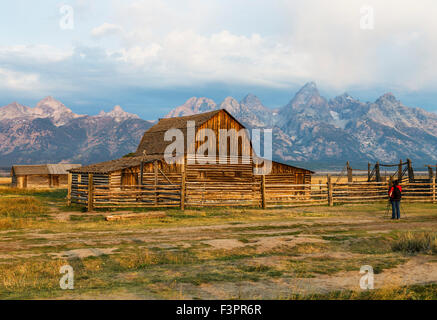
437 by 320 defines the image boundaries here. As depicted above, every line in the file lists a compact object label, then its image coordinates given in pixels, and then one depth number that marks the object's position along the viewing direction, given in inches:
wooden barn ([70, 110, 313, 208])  1052.0
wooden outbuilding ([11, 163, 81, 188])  2704.2
